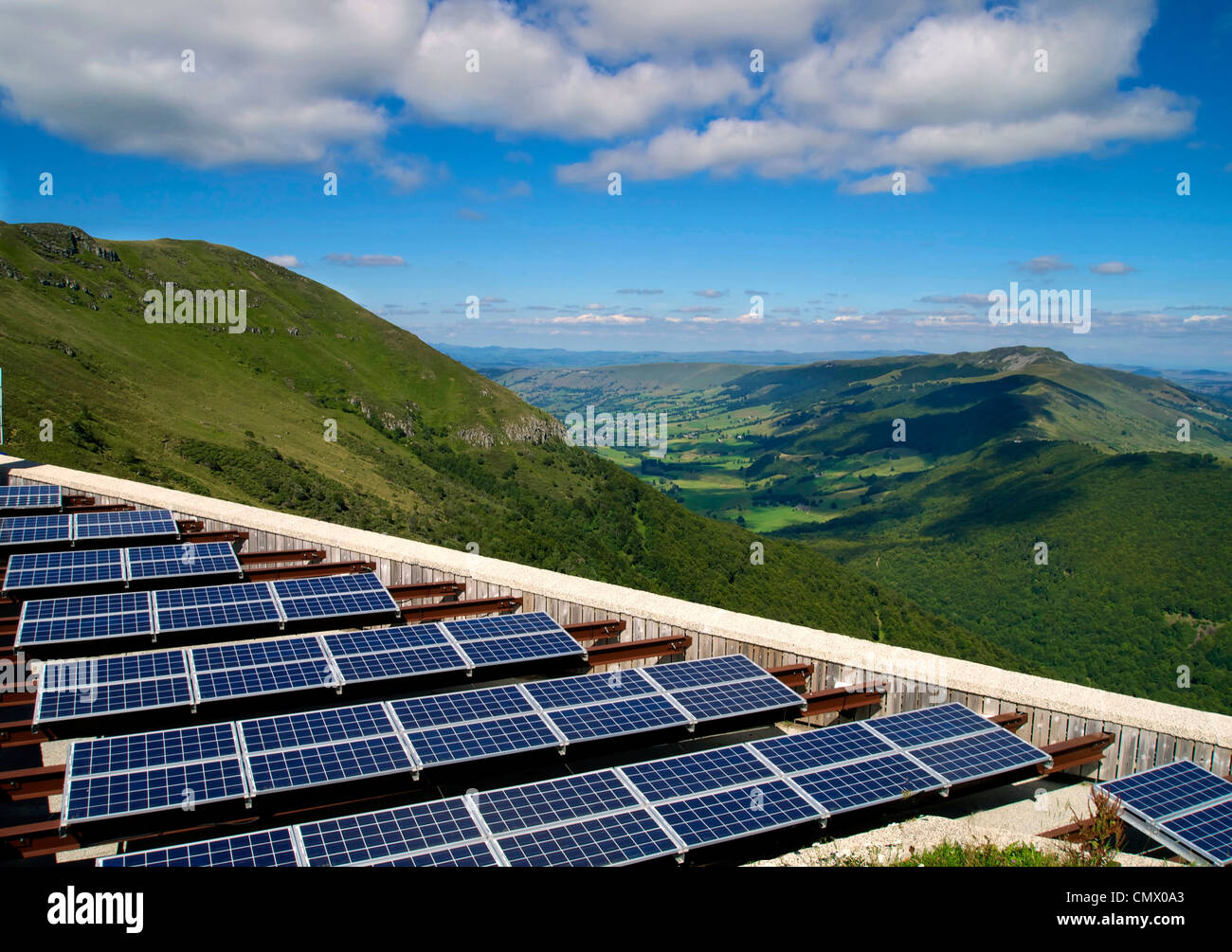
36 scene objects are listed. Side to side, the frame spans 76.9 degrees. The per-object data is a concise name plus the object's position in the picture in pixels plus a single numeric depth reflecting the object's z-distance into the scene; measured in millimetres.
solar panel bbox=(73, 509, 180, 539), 18594
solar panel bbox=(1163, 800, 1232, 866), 8469
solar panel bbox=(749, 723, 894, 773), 9977
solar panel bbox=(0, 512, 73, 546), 18109
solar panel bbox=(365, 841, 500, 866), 7176
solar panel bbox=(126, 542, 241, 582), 16078
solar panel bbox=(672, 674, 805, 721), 11266
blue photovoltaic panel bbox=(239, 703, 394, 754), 9406
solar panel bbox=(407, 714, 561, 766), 9453
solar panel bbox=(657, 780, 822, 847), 8195
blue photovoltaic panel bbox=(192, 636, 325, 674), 11523
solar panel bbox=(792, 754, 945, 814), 9102
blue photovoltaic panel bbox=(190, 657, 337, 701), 10688
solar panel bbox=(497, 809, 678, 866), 7457
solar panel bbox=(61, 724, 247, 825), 7887
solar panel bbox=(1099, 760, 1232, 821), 9266
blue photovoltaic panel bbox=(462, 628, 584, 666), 12619
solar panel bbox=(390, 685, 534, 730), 10305
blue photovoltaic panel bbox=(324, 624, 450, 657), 12523
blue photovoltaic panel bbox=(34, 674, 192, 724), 9656
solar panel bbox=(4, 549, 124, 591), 14961
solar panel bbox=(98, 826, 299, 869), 6859
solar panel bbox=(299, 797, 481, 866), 7301
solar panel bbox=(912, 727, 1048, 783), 9984
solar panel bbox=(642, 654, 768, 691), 12148
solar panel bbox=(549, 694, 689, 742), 10352
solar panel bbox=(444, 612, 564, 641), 13547
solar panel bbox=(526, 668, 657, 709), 11216
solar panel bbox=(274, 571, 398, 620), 14164
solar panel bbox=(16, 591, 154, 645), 12188
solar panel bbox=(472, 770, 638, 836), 8094
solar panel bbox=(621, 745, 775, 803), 9039
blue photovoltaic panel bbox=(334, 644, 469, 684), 11633
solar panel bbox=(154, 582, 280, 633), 13203
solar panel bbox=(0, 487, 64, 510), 21312
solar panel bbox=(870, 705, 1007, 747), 10859
